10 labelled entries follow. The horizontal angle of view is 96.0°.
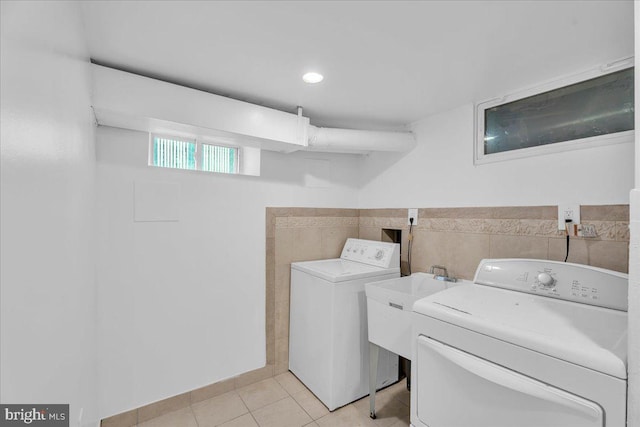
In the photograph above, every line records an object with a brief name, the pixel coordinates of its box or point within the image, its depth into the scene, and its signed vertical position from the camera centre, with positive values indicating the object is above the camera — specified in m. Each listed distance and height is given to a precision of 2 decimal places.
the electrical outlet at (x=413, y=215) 2.38 -0.02
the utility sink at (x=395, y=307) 1.70 -0.59
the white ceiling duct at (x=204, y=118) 1.49 +0.58
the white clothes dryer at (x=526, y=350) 0.90 -0.49
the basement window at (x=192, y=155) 2.06 +0.44
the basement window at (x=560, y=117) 1.45 +0.57
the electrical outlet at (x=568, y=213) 1.55 +0.01
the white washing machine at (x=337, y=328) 2.03 -0.86
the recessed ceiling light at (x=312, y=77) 1.63 +0.78
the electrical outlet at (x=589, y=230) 1.49 -0.08
